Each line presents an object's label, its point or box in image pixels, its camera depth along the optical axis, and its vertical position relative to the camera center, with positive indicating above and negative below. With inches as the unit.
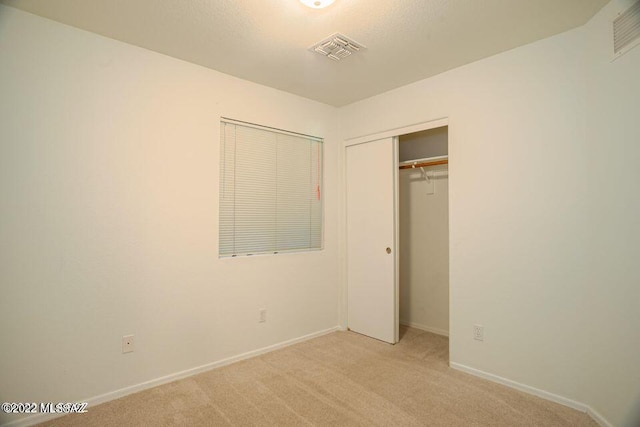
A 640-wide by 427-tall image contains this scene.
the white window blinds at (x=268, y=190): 116.2 +13.4
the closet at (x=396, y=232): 132.7 -3.5
